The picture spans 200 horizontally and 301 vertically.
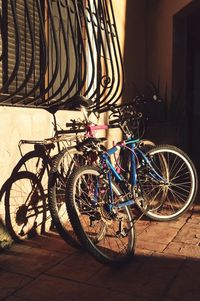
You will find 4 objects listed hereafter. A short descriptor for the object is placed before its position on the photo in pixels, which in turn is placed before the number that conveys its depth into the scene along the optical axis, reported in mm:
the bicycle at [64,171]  2957
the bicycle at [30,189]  3273
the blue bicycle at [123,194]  2859
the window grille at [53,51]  3359
